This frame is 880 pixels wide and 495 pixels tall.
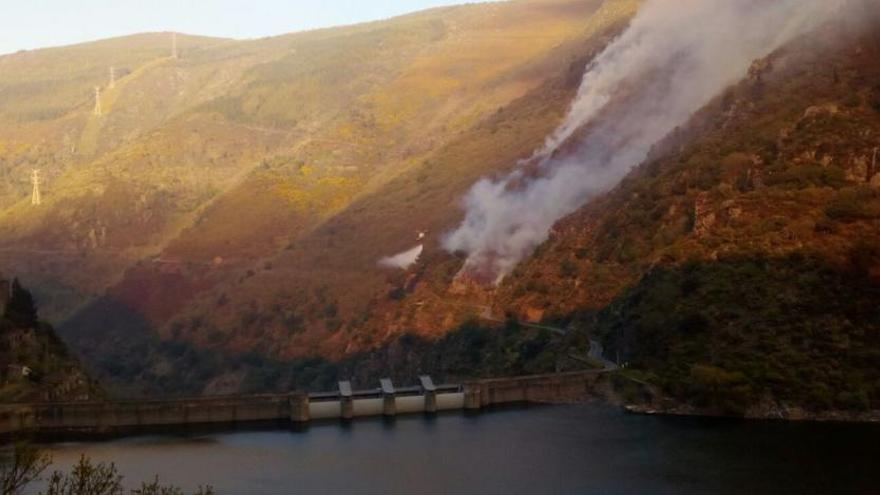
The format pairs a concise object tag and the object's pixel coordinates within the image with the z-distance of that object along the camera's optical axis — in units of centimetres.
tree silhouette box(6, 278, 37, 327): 9338
